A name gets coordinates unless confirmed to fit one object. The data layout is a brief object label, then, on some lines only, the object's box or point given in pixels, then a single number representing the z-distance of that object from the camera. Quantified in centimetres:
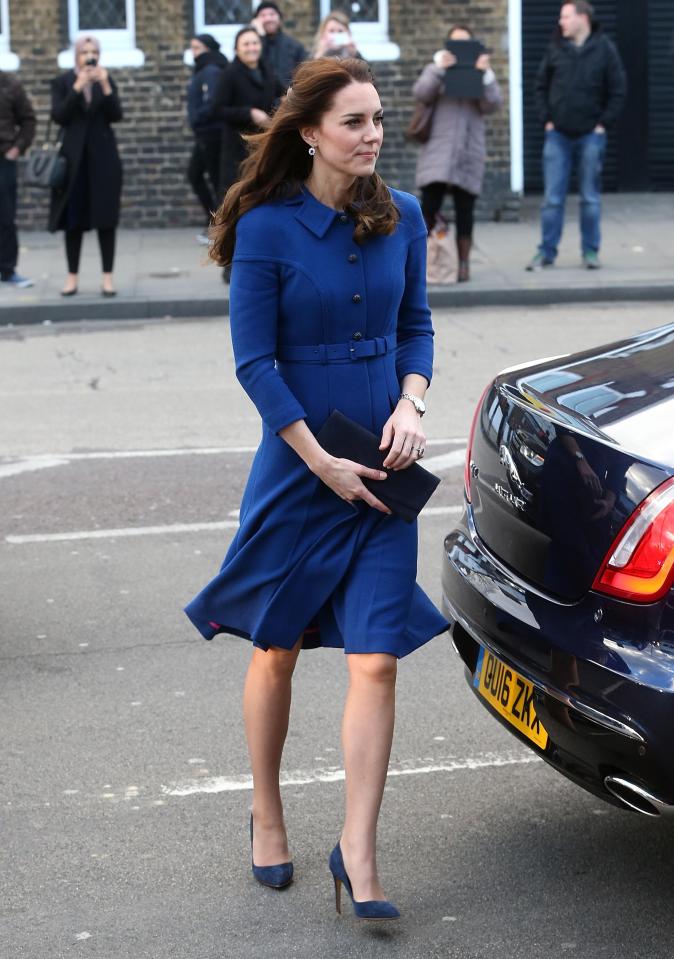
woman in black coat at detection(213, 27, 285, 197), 1304
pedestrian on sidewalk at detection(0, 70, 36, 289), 1318
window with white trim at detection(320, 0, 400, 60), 1748
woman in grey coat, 1320
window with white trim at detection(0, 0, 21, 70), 1736
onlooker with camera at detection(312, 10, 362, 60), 1360
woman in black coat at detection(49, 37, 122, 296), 1238
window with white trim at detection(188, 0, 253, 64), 1739
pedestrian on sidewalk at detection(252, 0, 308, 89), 1486
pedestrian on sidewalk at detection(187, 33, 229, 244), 1534
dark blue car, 335
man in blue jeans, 1338
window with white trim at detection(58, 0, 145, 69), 1736
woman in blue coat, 360
